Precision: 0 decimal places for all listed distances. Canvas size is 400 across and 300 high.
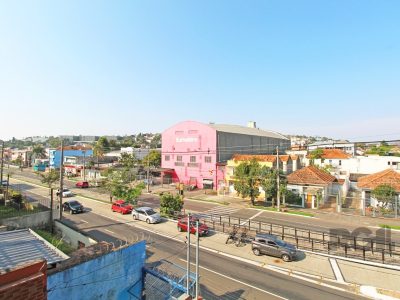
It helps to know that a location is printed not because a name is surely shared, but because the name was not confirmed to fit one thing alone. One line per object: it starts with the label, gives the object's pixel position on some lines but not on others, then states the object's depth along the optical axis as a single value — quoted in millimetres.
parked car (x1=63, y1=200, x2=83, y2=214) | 37325
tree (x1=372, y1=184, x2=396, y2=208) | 32344
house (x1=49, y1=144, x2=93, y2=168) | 93794
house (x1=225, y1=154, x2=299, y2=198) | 48438
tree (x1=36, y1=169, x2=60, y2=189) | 53500
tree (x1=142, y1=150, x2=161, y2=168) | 80738
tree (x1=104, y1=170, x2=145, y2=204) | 38844
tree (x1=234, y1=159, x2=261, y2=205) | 40500
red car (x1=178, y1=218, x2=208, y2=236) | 26616
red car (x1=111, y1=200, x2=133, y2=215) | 36812
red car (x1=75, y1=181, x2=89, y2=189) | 60547
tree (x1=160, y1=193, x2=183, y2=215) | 33969
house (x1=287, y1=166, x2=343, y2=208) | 39625
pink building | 57406
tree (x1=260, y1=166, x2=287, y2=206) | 38500
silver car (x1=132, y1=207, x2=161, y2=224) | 31553
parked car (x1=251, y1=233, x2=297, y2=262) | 20609
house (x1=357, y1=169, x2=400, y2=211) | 34453
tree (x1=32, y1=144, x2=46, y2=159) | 117500
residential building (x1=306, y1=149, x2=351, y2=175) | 70375
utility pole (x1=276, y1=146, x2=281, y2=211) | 37250
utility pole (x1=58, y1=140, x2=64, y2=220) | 26497
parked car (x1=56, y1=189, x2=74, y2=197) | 49756
